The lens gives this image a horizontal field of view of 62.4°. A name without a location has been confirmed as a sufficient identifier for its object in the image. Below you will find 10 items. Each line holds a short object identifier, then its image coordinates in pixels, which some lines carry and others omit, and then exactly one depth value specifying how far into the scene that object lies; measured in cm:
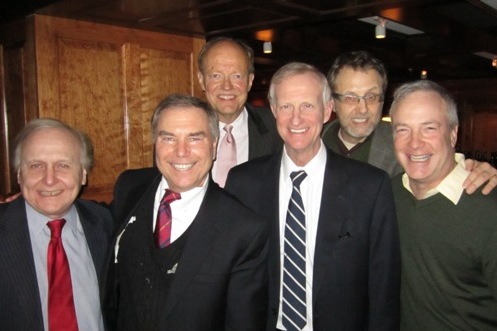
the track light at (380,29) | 543
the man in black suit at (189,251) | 168
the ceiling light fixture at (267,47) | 676
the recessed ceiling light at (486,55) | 917
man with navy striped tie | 187
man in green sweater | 176
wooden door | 273
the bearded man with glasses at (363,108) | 252
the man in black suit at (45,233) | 176
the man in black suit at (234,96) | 275
